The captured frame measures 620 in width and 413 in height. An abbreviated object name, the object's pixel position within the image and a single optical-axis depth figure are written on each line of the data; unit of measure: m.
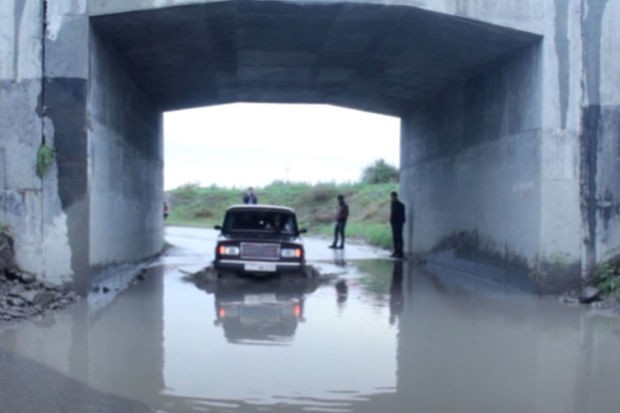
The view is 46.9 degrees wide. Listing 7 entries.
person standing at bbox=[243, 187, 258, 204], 28.14
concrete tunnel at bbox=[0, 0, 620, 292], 11.98
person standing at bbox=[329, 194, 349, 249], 25.31
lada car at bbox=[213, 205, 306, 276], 14.12
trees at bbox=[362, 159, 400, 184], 64.05
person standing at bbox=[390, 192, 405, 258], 22.16
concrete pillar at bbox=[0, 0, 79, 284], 11.91
